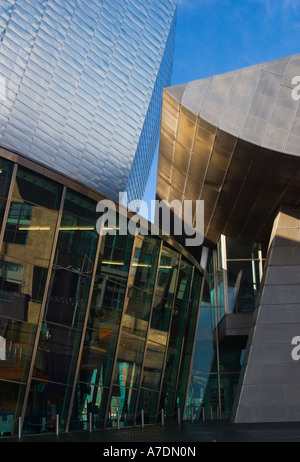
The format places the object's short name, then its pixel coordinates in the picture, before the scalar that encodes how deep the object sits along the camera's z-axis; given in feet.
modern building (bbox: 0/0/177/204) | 62.49
